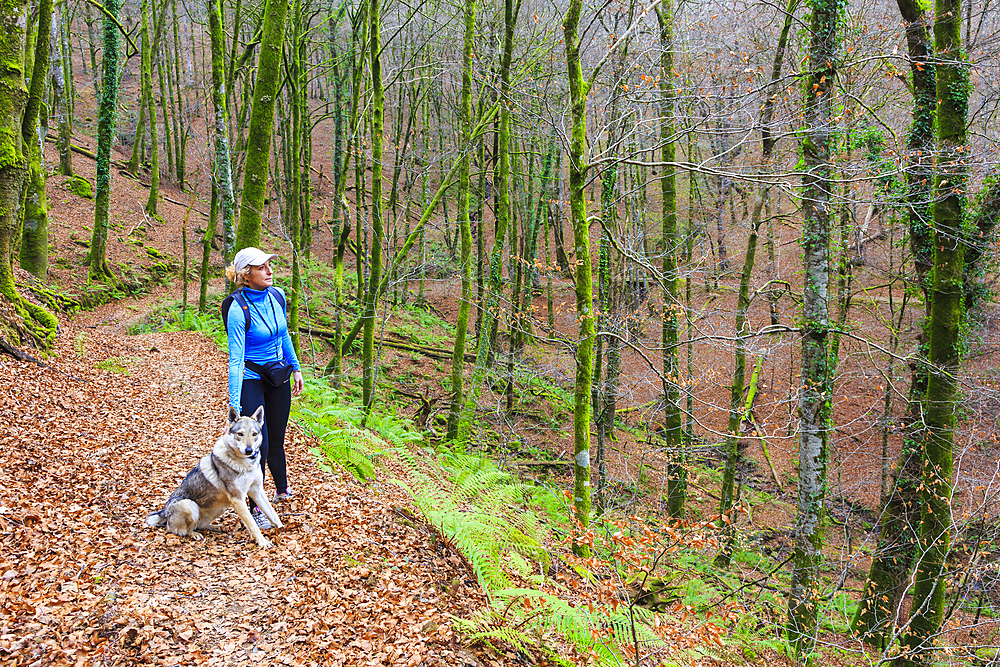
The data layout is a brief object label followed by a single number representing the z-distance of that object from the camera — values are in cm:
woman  434
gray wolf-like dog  411
